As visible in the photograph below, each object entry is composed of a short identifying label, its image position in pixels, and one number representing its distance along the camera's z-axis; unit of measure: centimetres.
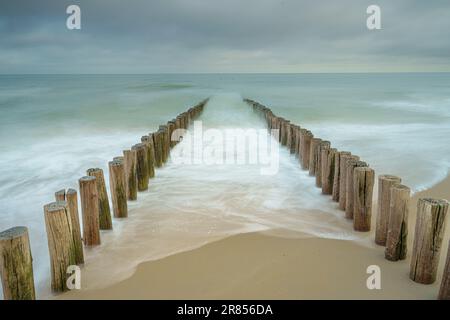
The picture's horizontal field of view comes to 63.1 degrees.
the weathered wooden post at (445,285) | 267
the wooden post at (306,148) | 688
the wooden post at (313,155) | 618
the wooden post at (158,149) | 706
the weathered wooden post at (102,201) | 404
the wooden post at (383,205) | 357
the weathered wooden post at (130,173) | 518
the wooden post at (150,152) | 623
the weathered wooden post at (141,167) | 575
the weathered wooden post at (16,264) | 254
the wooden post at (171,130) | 877
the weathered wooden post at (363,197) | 395
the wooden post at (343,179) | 448
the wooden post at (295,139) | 784
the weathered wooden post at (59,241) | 296
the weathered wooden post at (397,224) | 333
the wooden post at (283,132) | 931
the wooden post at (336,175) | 484
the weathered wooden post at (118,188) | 448
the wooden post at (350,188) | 421
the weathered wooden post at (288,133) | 865
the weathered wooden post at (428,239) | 286
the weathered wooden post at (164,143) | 741
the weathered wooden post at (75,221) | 339
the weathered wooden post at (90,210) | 374
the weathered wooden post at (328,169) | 529
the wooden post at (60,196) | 345
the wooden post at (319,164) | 571
